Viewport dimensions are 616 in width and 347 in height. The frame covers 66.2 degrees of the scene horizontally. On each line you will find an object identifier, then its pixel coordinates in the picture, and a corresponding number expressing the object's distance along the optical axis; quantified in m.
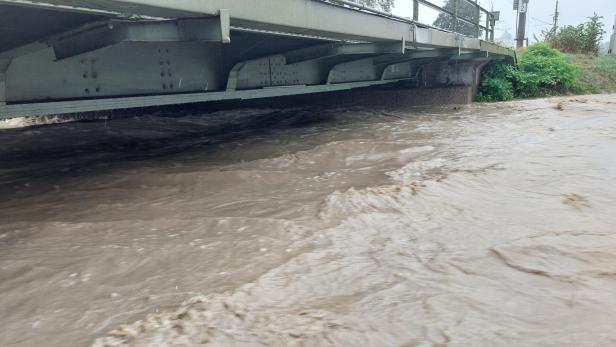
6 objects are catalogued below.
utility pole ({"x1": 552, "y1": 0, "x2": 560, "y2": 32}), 54.12
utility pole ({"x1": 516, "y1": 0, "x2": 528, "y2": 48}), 28.35
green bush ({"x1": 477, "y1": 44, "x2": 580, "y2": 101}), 17.69
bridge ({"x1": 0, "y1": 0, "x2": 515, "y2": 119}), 4.89
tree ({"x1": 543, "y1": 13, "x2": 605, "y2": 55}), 24.72
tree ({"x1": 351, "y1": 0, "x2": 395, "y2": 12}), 8.75
